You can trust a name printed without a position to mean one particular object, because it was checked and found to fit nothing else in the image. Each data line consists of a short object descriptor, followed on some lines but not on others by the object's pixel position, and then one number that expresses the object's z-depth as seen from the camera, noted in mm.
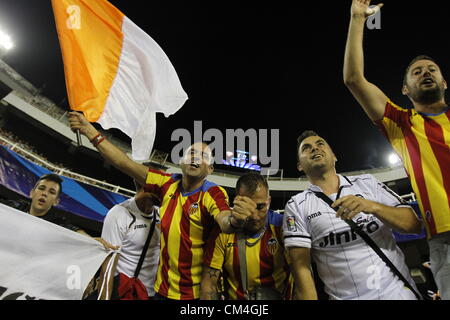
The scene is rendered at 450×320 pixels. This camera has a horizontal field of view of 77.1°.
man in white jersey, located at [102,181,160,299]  2664
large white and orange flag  2885
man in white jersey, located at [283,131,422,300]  1600
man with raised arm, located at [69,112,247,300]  2348
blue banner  10453
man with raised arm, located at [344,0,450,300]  1635
